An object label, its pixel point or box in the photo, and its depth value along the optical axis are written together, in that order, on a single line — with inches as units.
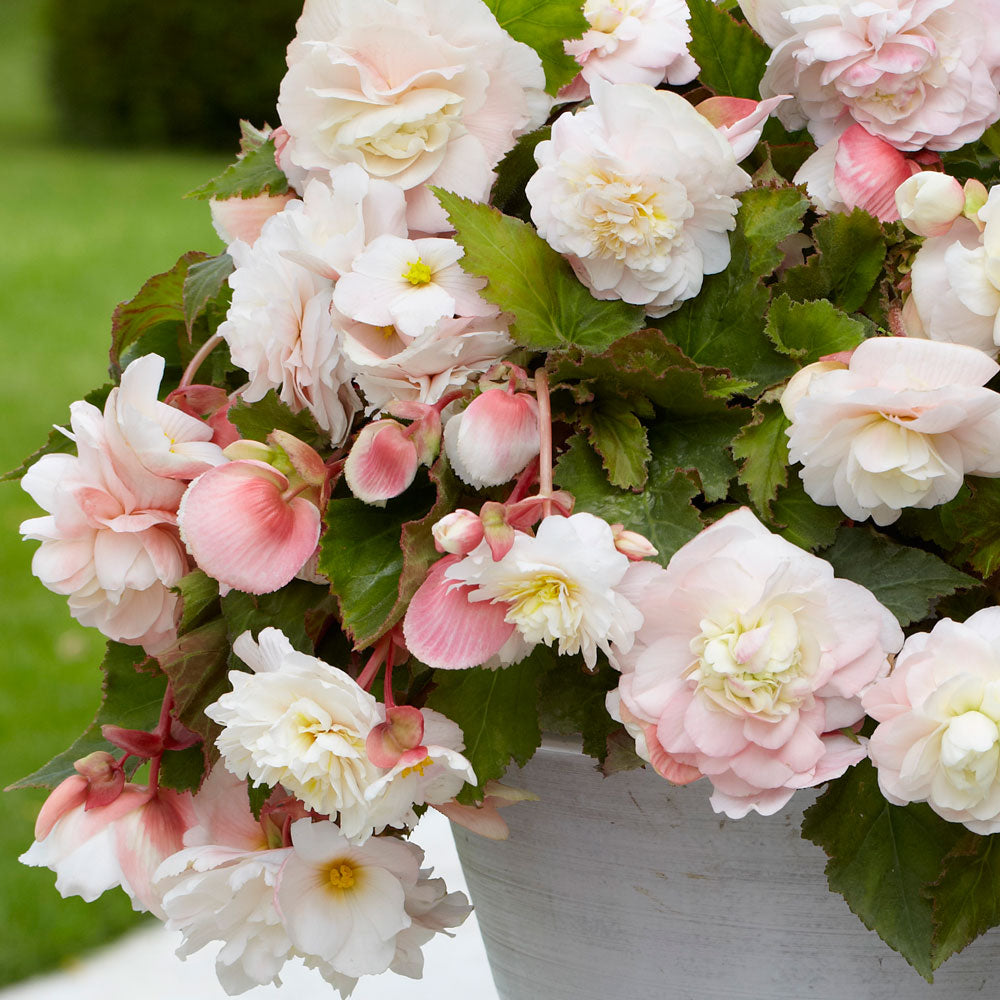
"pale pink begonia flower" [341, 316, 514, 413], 54.5
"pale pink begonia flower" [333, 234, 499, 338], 54.5
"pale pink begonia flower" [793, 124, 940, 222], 56.1
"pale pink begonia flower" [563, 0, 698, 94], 57.4
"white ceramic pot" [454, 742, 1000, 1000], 55.5
